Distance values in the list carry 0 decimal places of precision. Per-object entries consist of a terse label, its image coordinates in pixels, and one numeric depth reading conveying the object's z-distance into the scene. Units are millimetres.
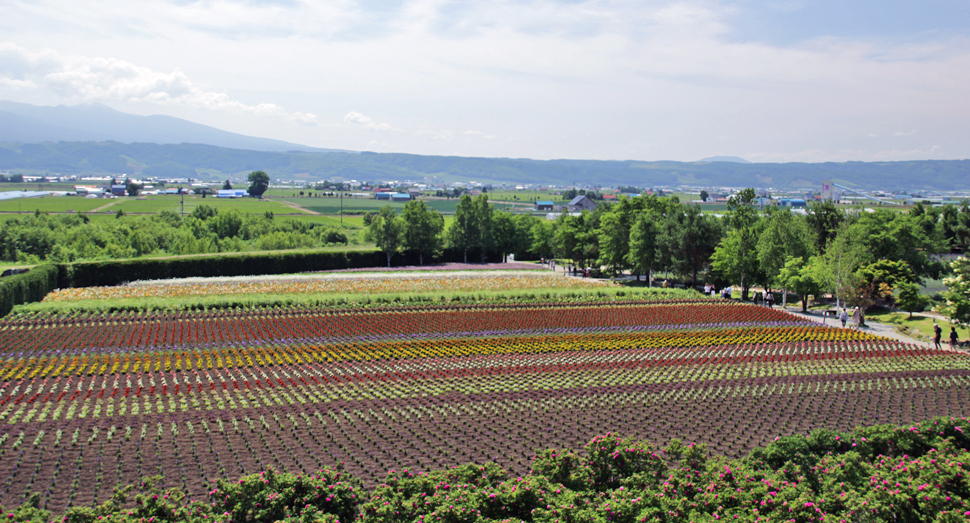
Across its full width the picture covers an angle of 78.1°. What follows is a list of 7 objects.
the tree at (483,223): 73625
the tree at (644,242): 52281
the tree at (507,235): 79125
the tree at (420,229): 68312
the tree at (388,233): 65562
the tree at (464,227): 73062
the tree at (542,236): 79125
